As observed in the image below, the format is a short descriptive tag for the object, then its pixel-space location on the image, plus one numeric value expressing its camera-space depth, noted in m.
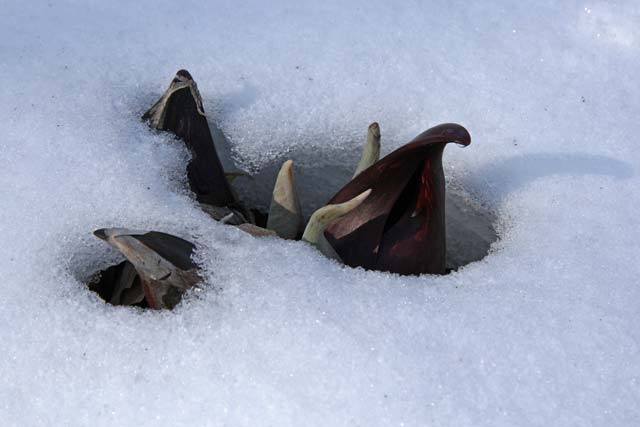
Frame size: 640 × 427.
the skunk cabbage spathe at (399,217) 1.67
